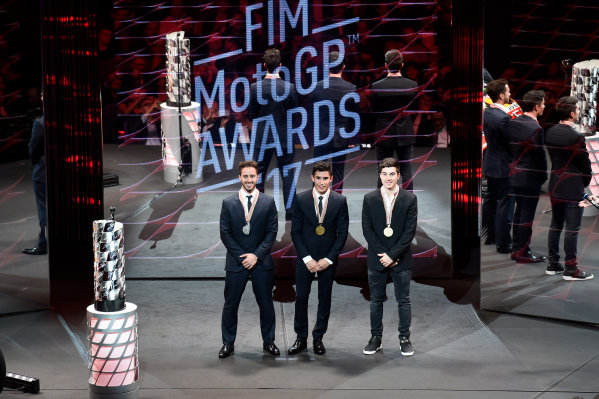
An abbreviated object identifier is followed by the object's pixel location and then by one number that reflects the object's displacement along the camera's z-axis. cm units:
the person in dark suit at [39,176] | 1515
